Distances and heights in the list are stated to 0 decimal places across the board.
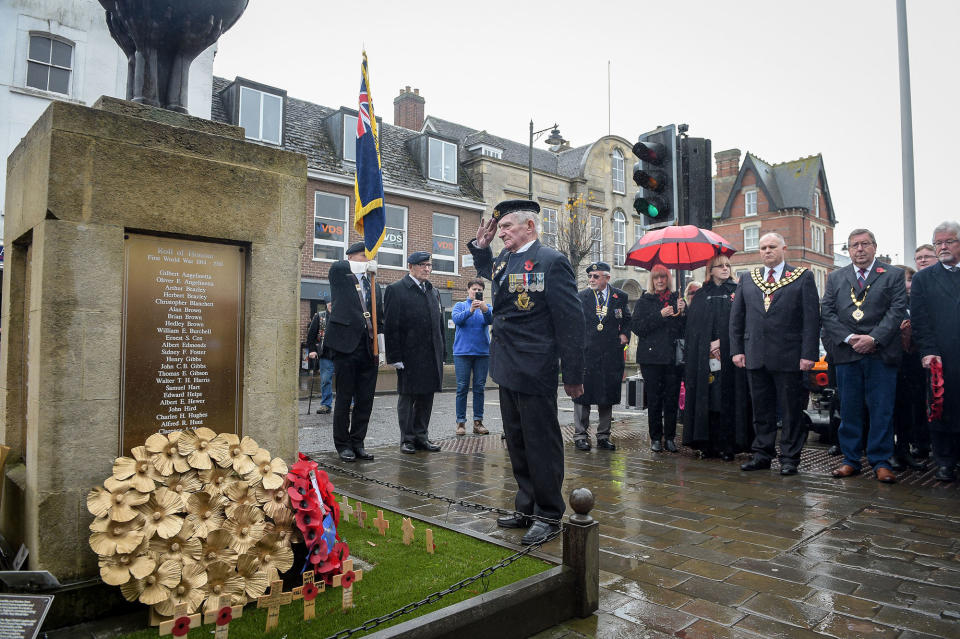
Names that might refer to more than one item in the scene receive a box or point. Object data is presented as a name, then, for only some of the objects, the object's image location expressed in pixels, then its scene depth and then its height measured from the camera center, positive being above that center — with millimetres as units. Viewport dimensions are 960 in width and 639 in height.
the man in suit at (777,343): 6305 +107
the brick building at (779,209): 46469 +10810
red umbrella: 7871 +1375
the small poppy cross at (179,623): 2512 -1091
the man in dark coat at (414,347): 7543 +53
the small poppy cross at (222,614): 2535 -1094
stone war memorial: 2828 +253
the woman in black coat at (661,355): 7711 -23
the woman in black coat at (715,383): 7227 -338
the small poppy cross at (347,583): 2877 -1052
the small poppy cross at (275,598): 2848 -1100
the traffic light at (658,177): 7637 +2100
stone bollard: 3004 -949
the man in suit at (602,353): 7875 -3
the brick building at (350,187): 21844 +6199
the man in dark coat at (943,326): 6023 +275
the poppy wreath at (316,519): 3076 -818
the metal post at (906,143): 10195 +3422
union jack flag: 5500 +1506
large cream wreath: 2693 -758
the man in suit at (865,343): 5961 +105
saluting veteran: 4070 +2
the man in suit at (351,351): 6938 +2
